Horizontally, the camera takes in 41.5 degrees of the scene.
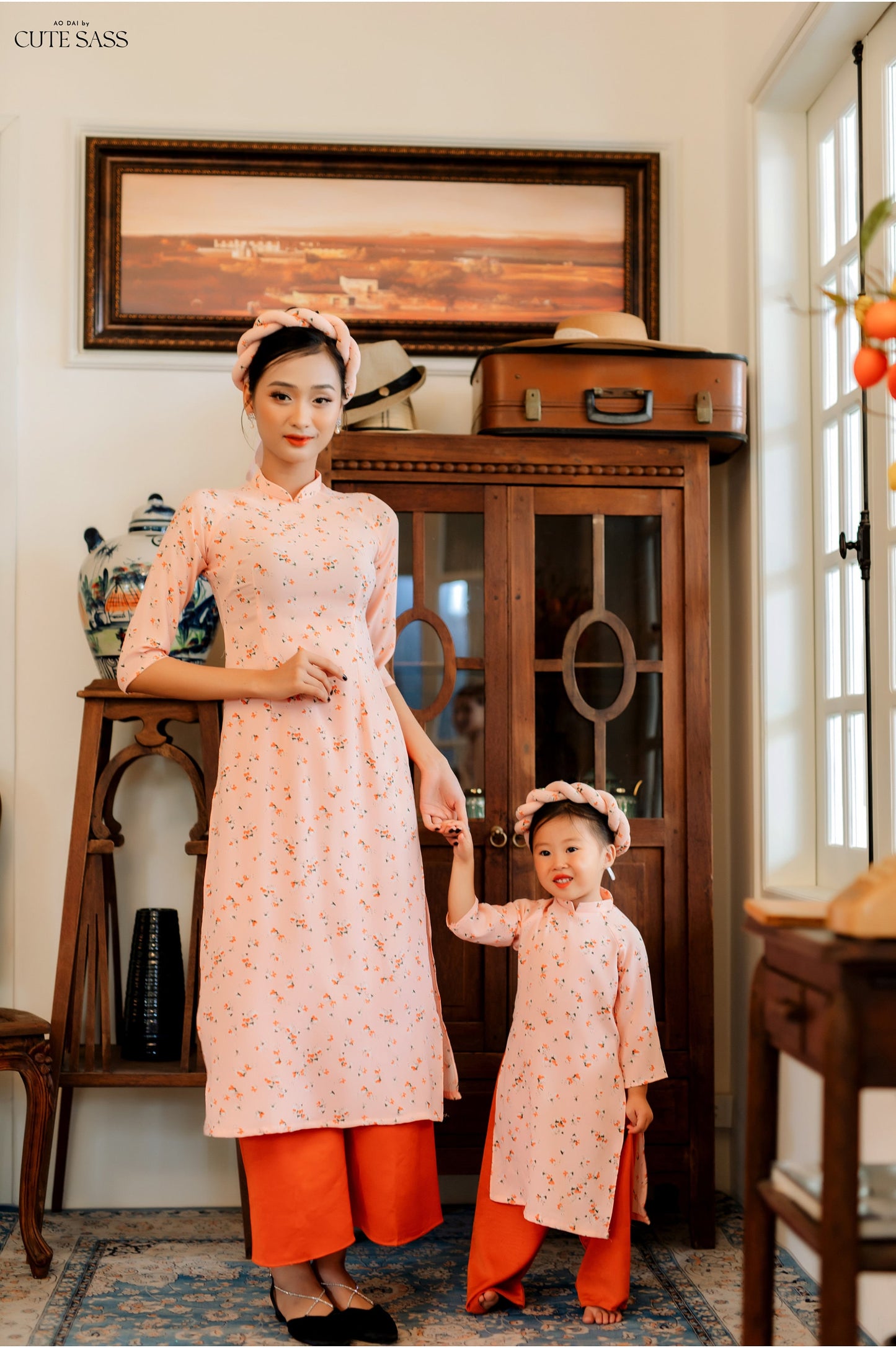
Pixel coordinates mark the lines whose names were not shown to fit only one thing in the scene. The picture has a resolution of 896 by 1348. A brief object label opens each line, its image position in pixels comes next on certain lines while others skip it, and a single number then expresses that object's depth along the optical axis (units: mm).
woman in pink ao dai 1998
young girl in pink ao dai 2082
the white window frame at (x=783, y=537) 2666
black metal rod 2342
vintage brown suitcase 2549
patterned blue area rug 2059
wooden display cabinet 2543
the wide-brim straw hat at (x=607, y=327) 2701
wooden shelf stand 2510
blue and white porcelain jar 2600
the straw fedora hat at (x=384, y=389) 2602
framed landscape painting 2918
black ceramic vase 2613
